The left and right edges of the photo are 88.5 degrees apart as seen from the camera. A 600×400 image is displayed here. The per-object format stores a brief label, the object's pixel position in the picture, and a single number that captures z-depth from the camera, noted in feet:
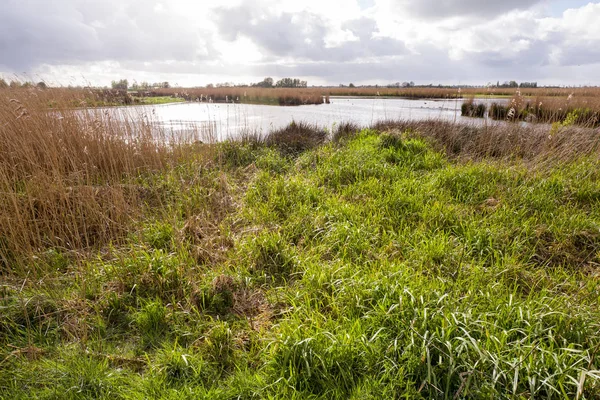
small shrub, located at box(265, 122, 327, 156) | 28.12
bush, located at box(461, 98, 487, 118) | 54.81
